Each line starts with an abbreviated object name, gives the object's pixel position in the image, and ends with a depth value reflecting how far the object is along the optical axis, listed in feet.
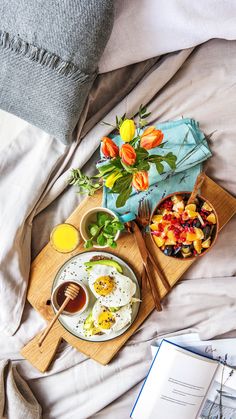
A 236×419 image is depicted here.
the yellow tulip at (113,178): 3.43
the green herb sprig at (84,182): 4.17
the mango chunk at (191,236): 3.82
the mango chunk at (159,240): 3.91
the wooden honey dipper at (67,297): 3.92
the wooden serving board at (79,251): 4.16
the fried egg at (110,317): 4.03
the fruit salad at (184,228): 3.85
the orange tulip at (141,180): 3.27
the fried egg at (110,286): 4.02
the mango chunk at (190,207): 3.89
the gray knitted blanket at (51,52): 3.46
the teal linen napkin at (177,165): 4.08
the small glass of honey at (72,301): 4.04
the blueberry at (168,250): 3.91
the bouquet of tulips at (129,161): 3.24
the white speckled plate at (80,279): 4.11
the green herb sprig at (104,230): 4.00
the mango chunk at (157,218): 3.95
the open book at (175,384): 4.08
